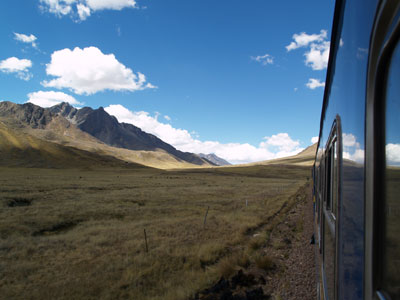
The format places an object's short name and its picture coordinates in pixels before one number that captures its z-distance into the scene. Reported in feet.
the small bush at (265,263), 27.85
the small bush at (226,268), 26.78
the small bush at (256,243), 35.07
